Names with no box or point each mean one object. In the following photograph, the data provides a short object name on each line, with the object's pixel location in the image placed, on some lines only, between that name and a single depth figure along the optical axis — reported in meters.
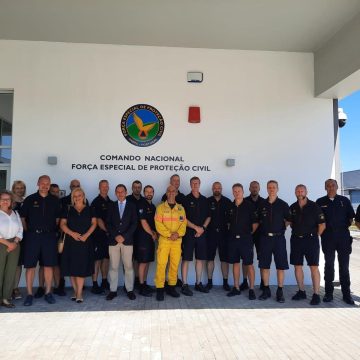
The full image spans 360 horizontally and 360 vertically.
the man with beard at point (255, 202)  6.10
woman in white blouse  5.07
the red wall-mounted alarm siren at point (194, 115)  6.70
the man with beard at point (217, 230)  6.16
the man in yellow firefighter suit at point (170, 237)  5.62
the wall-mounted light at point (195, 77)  6.79
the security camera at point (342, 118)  8.58
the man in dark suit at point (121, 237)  5.57
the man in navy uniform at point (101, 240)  5.92
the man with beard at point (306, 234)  5.53
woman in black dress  5.25
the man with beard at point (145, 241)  5.84
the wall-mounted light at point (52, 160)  6.37
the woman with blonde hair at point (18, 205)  5.50
